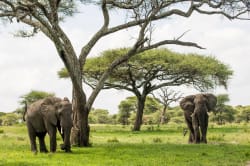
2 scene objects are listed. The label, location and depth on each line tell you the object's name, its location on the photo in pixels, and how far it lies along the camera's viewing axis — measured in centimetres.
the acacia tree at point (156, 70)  4469
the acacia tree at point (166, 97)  5781
